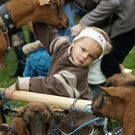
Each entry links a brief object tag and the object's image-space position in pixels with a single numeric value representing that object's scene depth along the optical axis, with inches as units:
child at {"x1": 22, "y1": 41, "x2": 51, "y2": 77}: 368.2
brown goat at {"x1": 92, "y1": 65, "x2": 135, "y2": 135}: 217.9
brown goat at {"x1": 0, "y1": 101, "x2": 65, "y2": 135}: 229.1
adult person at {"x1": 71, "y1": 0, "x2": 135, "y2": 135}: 330.3
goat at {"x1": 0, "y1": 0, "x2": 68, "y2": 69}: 320.8
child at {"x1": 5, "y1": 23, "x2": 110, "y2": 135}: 259.9
